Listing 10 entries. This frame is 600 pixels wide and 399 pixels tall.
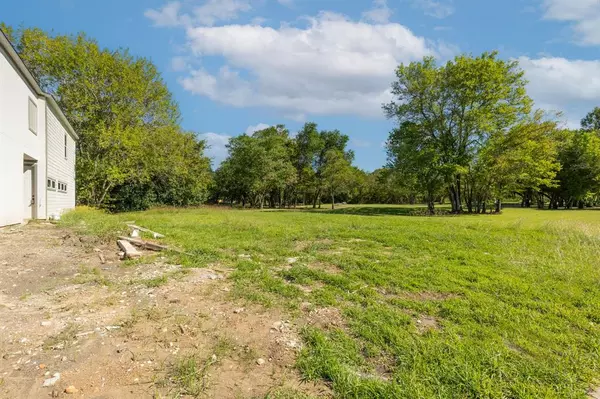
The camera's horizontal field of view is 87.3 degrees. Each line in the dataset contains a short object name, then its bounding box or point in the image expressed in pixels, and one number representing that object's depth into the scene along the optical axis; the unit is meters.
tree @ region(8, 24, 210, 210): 18.92
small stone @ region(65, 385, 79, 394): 2.13
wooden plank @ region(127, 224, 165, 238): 7.82
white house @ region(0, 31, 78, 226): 8.46
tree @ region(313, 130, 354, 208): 42.46
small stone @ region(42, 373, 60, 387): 2.20
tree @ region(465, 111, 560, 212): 22.34
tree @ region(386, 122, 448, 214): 22.20
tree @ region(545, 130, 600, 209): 29.72
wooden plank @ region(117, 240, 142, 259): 5.65
